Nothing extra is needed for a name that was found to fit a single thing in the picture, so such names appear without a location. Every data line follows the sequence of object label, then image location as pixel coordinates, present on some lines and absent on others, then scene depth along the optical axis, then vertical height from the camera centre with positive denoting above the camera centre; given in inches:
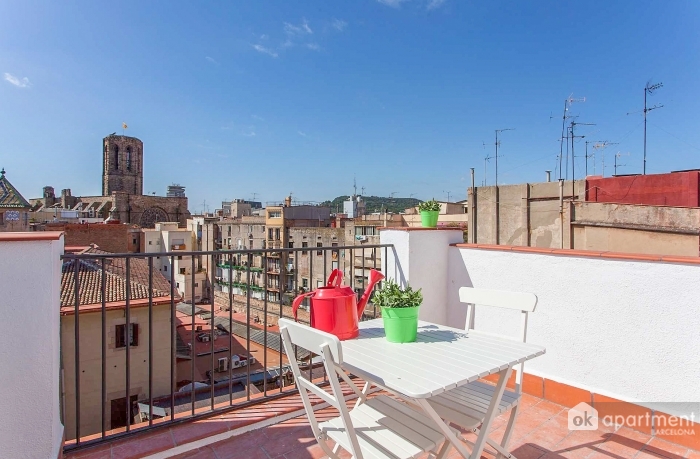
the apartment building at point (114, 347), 315.0 -122.7
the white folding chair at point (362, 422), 47.1 -33.0
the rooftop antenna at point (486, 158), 616.1 +114.9
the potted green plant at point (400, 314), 63.4 -16.1
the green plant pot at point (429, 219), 125.3 +1.8
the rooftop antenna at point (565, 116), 436.8 +141.2
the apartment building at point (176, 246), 1109.7 -77.4
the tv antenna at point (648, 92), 405.1 +152.8
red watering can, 65.9 -16.3
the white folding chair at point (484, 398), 59.7 -31.7
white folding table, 47.3 -21.3
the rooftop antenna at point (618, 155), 525.4 +104.7
